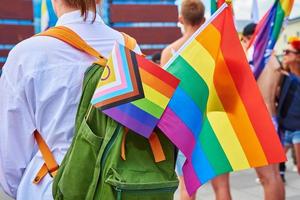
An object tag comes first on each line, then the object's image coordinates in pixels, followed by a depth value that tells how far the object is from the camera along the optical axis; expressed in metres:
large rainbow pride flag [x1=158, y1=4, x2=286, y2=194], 1.53
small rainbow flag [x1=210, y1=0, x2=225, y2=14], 2.04
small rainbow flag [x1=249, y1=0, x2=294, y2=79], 3.46
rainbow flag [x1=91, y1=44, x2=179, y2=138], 1.43
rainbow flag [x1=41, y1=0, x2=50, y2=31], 4.56
